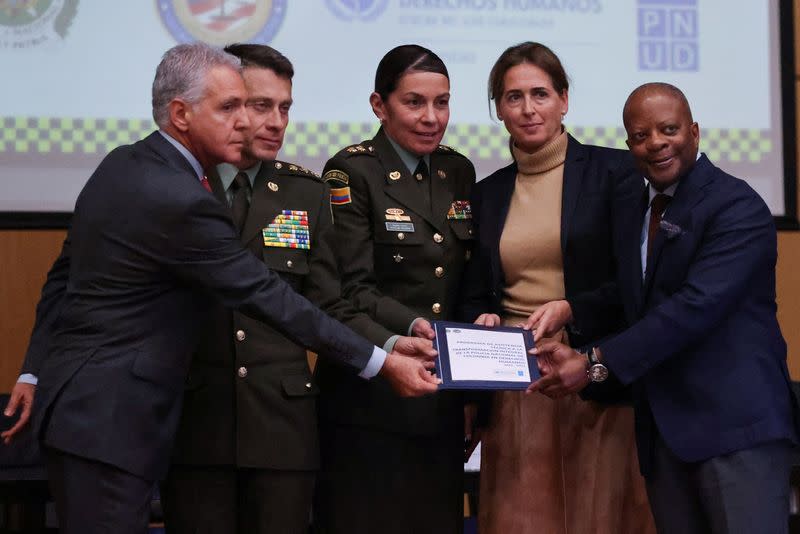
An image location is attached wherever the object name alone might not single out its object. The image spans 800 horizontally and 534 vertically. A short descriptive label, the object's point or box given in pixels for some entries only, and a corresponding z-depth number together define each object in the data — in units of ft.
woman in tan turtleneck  17.46
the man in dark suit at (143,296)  13.78
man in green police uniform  15.74
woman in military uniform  17.70
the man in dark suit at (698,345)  15.05
